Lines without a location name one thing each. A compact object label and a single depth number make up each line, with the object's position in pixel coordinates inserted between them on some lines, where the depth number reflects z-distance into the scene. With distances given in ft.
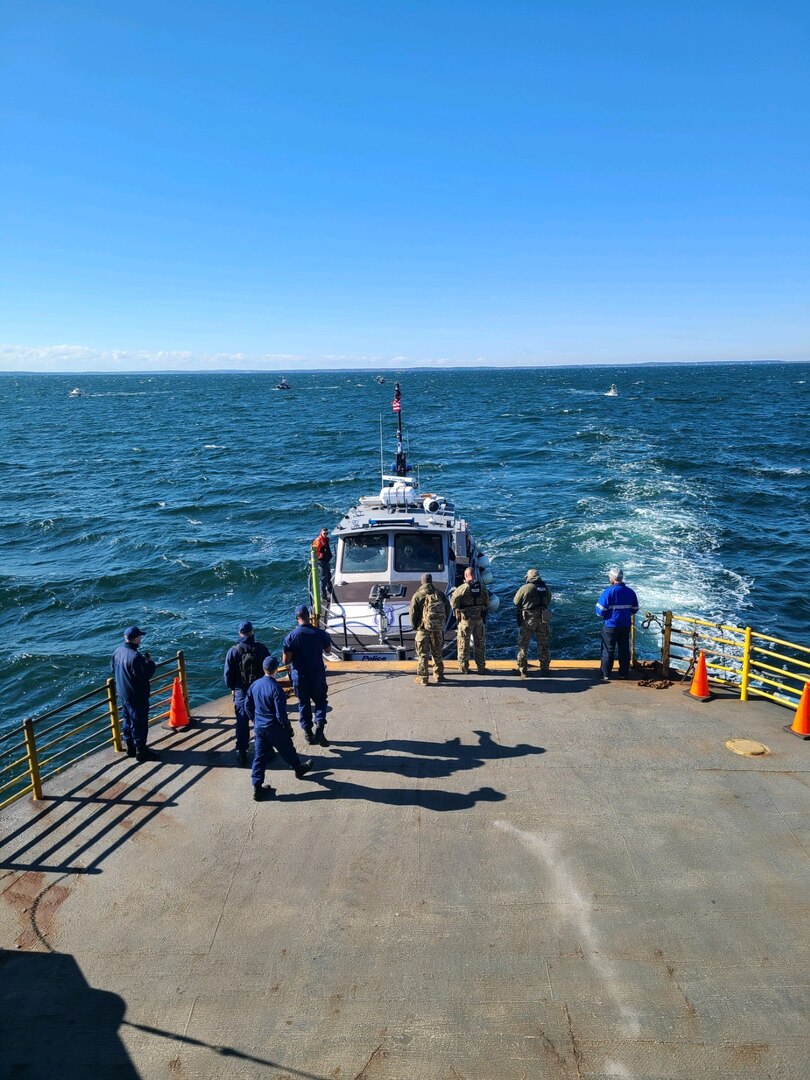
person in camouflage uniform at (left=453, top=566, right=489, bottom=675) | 35.63
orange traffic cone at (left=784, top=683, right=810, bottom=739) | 29.53
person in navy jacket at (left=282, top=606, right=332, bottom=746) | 28.25
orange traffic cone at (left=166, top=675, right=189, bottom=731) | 30.72
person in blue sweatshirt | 35.17
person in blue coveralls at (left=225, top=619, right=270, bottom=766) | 28.04
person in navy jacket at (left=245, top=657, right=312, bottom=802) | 25.07
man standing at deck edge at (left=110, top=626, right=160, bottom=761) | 27.94
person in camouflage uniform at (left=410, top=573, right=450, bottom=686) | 34.45
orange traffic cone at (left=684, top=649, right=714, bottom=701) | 33.35
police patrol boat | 45.62
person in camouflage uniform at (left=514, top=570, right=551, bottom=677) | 35.17
